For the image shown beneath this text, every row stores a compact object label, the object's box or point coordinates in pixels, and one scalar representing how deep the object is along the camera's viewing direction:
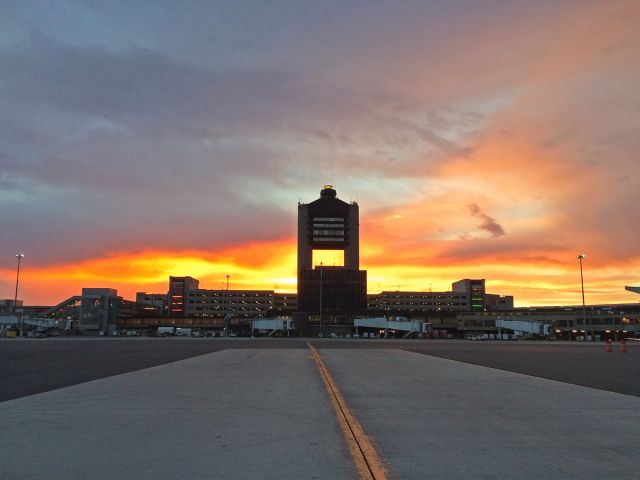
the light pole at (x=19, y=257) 105.57
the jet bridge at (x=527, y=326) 99.88
